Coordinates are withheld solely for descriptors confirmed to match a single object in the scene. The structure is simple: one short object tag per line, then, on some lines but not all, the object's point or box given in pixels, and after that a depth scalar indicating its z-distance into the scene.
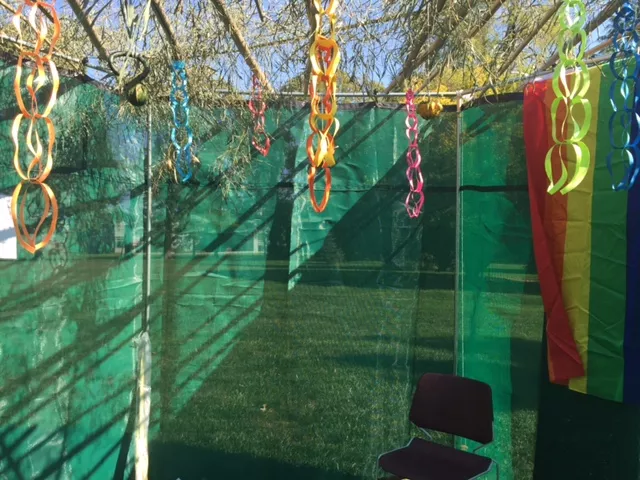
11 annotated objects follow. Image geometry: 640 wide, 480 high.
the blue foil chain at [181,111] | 2.43
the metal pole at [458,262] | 2.96
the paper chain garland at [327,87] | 1.41
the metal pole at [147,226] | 2.95
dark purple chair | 2.41
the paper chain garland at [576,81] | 1.46
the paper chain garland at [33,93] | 1.29
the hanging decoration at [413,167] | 2.79
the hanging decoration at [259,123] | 2.87
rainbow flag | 2.26
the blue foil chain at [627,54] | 1.68
